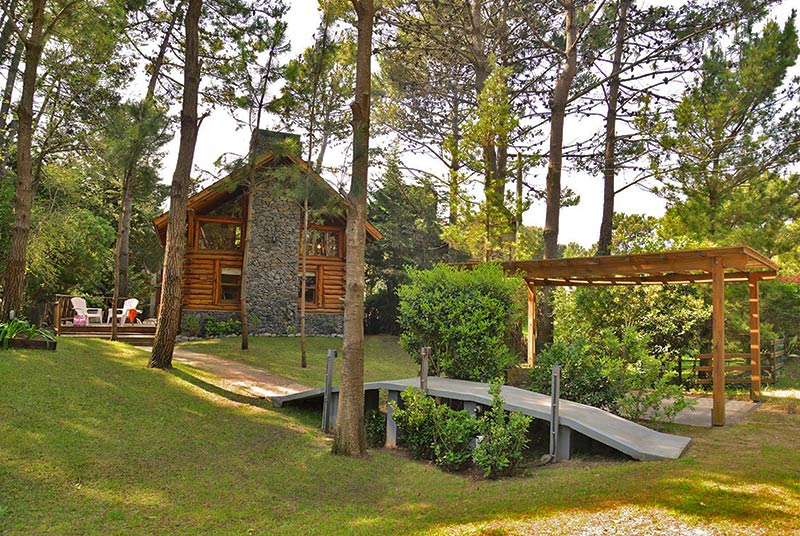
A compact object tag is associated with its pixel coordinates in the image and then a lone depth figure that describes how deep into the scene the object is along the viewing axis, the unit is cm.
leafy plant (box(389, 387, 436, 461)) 795
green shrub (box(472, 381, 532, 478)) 673
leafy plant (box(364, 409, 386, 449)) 913
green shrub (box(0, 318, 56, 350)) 1027
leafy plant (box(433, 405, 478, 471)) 729
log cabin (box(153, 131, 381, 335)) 1930
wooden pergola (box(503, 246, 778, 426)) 880
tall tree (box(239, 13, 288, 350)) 1495
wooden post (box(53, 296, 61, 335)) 1459
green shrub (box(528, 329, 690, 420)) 841
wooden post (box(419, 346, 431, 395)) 854
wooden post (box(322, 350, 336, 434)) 918
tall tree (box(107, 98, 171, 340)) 1352
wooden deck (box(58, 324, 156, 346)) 1602
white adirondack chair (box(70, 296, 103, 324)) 1811
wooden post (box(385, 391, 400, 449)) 868
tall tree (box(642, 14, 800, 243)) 1395
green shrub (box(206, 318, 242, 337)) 1902
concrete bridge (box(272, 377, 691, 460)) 662
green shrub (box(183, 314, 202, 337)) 1867
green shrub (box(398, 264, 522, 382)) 1016
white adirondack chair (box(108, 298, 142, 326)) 1860
